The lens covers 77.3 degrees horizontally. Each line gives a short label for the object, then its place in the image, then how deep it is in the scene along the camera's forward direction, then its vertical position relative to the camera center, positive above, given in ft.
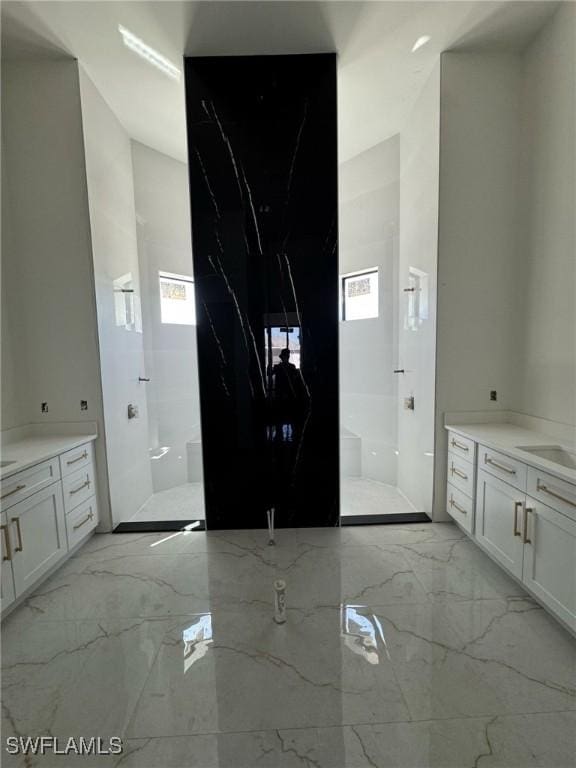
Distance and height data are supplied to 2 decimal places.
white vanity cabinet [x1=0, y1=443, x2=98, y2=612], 6.20 -3.16
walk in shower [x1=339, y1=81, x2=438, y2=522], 9.68 +0.84
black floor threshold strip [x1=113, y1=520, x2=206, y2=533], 9.40 -4.56
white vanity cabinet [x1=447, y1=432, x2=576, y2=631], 5.49 -3.14
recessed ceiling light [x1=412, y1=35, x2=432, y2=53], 7.85 +6.76
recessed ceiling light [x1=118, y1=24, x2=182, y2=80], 7.60 +6.70
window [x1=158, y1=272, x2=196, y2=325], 12.61 +1.97
